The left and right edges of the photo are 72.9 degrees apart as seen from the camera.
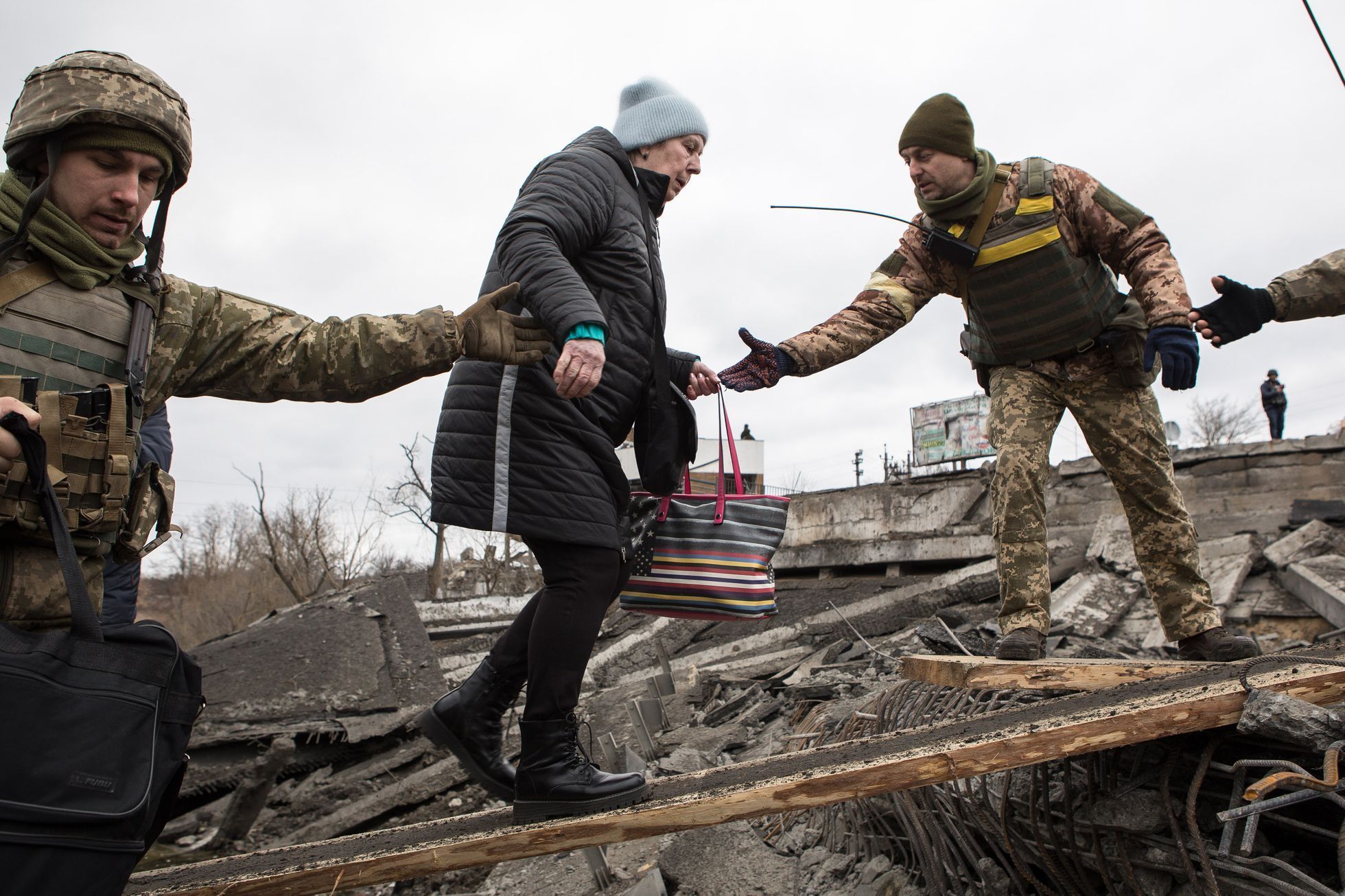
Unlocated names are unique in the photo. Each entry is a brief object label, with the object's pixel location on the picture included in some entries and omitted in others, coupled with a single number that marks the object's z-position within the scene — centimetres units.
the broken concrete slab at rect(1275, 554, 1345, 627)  595
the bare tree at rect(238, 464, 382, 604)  2048
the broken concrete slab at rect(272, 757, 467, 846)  513
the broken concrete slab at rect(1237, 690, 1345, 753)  185
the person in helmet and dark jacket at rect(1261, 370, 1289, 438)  1492
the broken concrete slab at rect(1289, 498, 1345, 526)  741
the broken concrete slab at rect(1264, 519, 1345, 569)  685
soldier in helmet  159
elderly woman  226
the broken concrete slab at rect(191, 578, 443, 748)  630
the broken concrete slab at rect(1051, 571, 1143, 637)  634
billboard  2369
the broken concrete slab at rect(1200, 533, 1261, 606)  666
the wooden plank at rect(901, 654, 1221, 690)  269
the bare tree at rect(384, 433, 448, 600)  2339
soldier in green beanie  334
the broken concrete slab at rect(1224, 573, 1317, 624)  636
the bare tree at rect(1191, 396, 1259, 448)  3971
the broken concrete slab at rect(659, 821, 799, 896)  299
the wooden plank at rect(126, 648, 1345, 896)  195
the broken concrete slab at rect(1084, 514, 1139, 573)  724
